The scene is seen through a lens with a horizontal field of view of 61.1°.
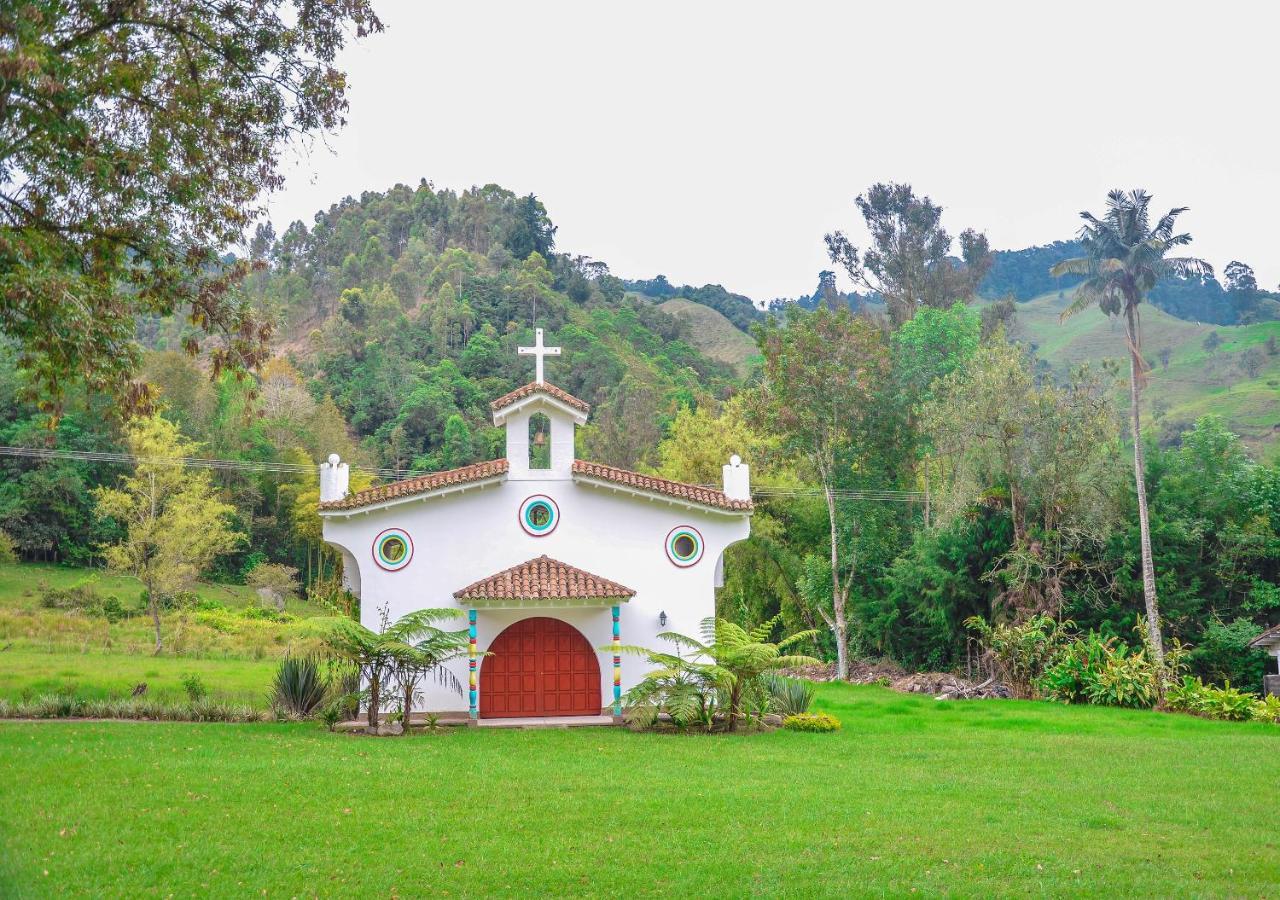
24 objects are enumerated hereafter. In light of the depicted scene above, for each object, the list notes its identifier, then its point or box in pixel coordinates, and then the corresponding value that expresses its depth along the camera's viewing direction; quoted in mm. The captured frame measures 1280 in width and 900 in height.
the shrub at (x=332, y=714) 18922
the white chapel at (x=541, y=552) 20844
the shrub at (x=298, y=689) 20234
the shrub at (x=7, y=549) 47709
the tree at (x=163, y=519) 37750
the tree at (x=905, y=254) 57000
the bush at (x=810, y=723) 19844
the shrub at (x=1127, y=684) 24844
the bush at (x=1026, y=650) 27859
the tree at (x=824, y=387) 35625
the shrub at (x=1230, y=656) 27156
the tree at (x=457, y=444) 69625
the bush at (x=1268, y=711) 21906
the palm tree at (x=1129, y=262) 30953
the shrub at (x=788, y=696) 20859
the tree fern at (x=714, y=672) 18891
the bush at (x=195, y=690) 21078
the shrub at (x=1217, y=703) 22297
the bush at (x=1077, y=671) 26094
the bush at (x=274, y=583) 52562
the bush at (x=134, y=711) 19453
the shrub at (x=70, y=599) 44219
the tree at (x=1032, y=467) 29672
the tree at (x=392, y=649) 18203
